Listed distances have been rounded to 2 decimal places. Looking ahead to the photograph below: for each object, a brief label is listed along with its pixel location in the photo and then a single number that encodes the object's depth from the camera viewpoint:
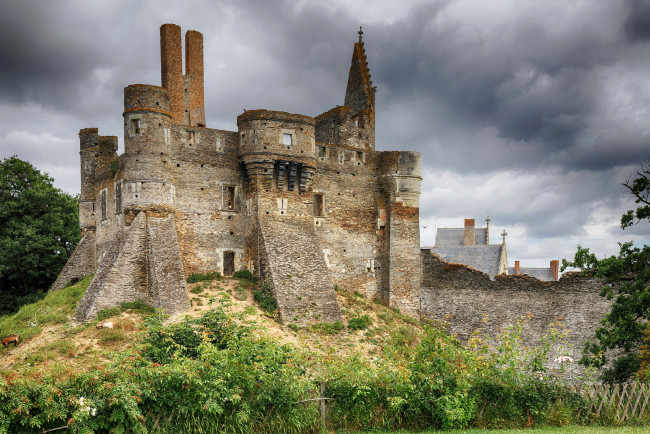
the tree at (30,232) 35.56
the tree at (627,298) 21.08
